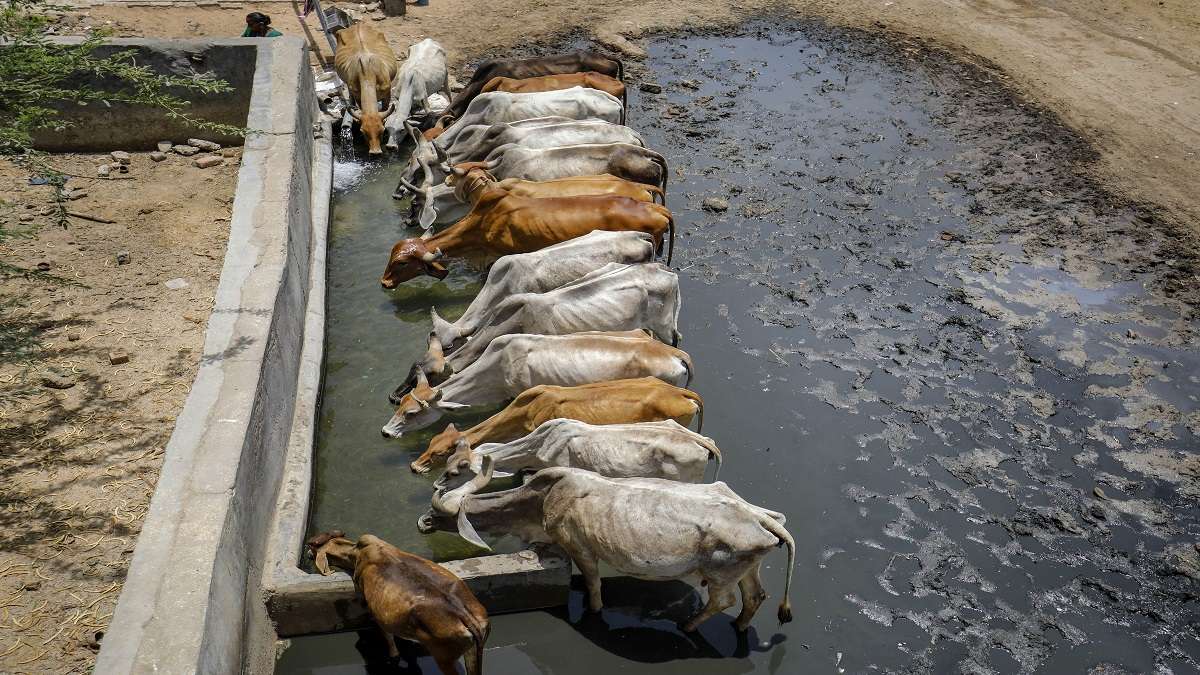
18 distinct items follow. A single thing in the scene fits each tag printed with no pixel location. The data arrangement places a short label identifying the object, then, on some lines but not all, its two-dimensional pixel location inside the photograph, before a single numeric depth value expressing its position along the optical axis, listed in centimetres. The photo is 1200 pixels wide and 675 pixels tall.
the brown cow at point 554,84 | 1202
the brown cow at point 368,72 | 1188
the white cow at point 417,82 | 1205
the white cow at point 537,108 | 1133
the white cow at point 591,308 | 793
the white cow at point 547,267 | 840
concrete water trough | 483
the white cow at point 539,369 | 739
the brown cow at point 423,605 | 529
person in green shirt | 1237
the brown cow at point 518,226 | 908
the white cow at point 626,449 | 646
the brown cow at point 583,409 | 692
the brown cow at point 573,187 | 948
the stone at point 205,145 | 1098
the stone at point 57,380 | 733
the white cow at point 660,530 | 582
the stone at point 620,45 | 1481
